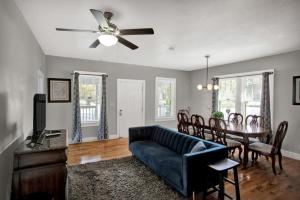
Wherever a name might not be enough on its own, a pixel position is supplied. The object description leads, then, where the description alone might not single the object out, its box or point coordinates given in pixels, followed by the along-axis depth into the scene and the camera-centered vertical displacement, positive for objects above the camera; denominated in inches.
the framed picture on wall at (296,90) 155.2 +9.0
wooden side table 79.6 -32.0
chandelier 179.9 +13.3
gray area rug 95.3 -52.9
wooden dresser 68.6 -30.5
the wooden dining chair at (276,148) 125.6 -37.1
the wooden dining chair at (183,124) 180.9 -26.7
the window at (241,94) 188.4 +6.5
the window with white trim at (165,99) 256.4 +0.3
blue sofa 86.2 -37.3
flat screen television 75.8 -8.6
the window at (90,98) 207.2 +0.9
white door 227.3 -7.0
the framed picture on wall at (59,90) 188.7 +9.6
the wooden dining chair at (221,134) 139.3 -28.5
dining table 132.9 -26.3
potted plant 170.2 -15.5
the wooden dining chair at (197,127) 164.0 -27.0
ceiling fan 86.2 +35.8
